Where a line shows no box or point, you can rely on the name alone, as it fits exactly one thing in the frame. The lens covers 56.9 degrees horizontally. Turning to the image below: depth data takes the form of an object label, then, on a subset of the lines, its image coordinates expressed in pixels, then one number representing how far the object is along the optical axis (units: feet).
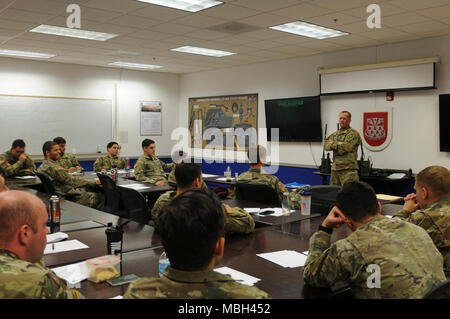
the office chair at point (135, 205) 12.76
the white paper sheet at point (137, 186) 17.34
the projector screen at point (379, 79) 20.84
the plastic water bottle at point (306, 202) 11.33
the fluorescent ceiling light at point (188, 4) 15.61
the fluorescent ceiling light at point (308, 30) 19.00
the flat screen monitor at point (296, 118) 25.67
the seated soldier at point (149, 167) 20.20
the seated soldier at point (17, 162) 21.03
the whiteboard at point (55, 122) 28.04
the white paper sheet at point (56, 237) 8.55
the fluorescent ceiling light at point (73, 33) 20.06
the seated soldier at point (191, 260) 3.99
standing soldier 21.42
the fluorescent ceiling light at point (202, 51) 24.63
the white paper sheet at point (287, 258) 7.14
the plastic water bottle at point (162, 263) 6.43
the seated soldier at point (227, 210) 8.87
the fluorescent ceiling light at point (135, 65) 29.99
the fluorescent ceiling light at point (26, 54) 26.04
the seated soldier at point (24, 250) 4.31
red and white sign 22.63
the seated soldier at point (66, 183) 17.80
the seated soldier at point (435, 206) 7.46
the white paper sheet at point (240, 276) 6.28
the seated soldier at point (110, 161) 24.23
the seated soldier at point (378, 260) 5.53
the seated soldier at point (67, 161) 22.89
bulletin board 30.14
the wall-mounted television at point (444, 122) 20.17
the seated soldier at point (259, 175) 13.79
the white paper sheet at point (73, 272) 6.37
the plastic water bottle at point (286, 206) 11.25
